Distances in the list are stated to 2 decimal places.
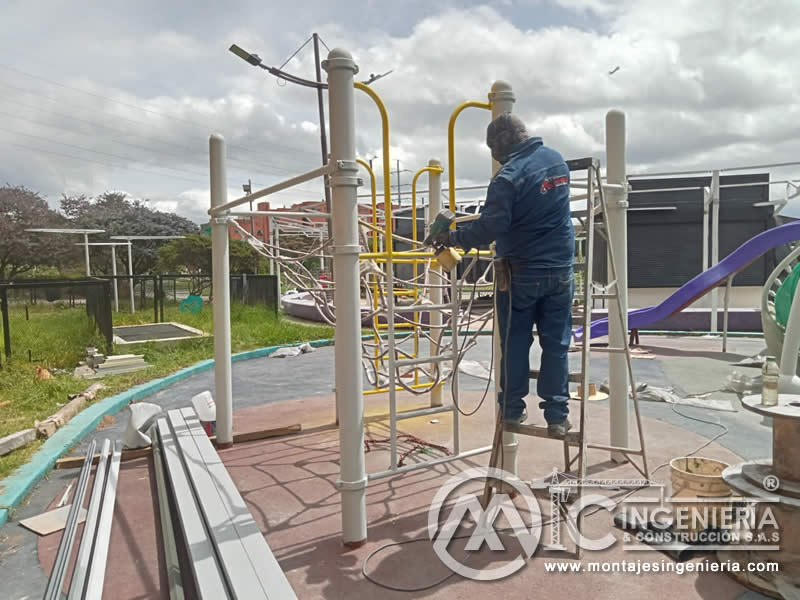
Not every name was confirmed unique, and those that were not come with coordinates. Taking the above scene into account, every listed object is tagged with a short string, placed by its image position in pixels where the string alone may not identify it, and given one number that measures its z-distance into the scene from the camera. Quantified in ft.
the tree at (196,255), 105.40
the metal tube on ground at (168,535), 8.17
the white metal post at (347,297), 9.05
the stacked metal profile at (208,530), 7.37
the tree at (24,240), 84.58
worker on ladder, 9.69
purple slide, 26.53
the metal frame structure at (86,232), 49.67
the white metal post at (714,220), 38.68
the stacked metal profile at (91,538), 8.22
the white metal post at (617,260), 12.80
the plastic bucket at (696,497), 9.21
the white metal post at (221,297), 14.55
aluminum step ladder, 9.58
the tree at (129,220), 118.73
